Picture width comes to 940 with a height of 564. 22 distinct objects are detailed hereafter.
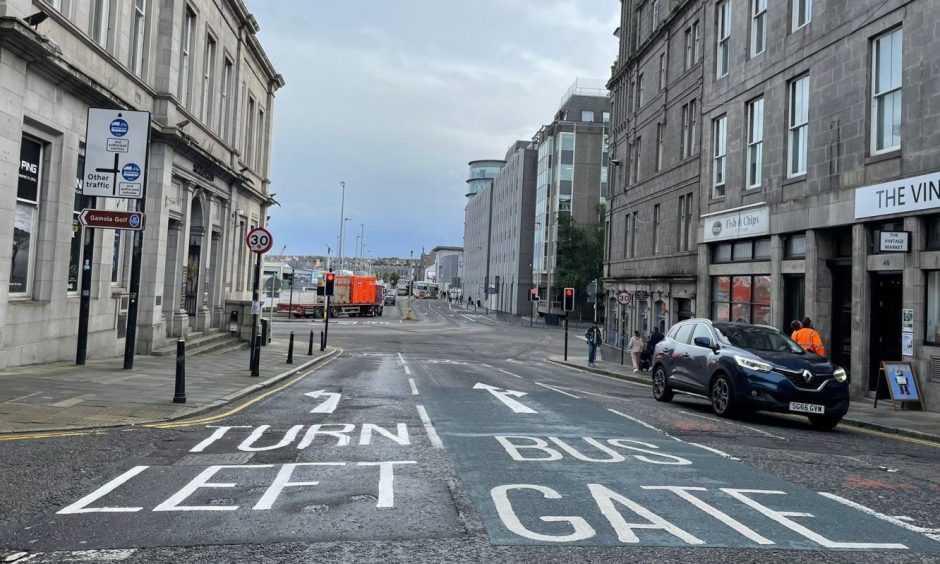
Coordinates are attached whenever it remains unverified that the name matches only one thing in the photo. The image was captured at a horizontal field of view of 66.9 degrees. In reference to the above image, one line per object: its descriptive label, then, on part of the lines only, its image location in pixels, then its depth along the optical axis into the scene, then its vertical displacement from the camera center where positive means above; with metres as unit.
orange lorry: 62.62 -0.38
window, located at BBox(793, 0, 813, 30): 20.06 +8.75
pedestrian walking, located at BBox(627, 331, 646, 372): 26.03 -1.41
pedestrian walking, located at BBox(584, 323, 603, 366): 28.83 -1.29
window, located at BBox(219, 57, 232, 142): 27.15 +7.40
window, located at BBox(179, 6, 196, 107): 21.54 +7.09
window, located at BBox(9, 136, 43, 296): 13.55 +1.21
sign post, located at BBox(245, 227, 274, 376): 17.36 +1.22
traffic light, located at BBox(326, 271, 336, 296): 30.74 +0.64
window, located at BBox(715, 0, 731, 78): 25.39 +10.02
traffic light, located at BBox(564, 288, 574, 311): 31.64 +0.32
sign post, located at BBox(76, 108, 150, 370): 14.48 +2.62
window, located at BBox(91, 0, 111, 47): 16.00 +5.98
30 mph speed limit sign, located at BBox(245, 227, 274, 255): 17.36 +1.27
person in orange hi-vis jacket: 15.19 -0.45
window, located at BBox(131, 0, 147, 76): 18.23 +6.54
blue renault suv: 11.38 -0.97
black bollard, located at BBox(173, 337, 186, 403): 11.30 -1.38
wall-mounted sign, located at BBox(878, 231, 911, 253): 15.11 +1.73
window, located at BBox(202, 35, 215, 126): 24.25 +7.29
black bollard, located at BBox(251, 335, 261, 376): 16.62 -1.67
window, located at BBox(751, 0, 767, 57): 22.63 +9.35
